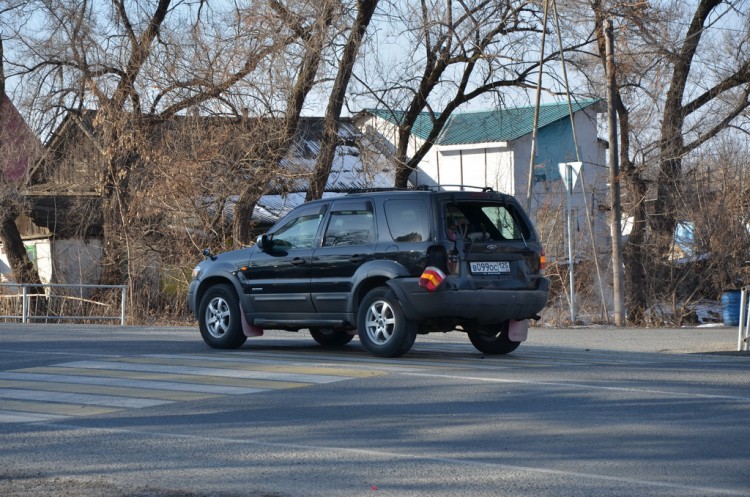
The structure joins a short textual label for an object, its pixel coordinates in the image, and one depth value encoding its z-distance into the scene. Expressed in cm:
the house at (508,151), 4838
